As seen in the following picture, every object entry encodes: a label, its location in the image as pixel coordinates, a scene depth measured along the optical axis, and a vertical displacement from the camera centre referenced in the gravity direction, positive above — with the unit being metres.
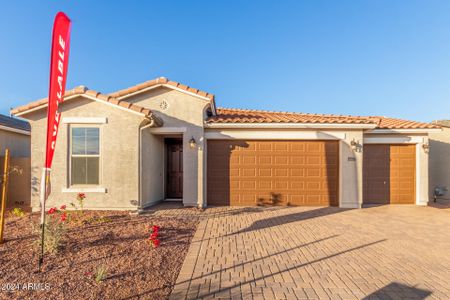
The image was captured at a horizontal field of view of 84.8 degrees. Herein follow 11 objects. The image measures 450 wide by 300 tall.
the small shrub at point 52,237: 4.58 -1.63
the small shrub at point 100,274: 3.66 -1.88
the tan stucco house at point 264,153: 9.35 +0.00
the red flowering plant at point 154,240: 5.04 -1.81
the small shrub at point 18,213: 7.56 -1.89
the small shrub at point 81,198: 7.53 -1.41
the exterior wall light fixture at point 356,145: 9.66 +0.32
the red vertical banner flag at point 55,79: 3.98 +1.24
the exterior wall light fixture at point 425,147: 10.27 +0.27
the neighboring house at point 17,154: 10.02 -0.10
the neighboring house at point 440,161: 12.04 -0.36
